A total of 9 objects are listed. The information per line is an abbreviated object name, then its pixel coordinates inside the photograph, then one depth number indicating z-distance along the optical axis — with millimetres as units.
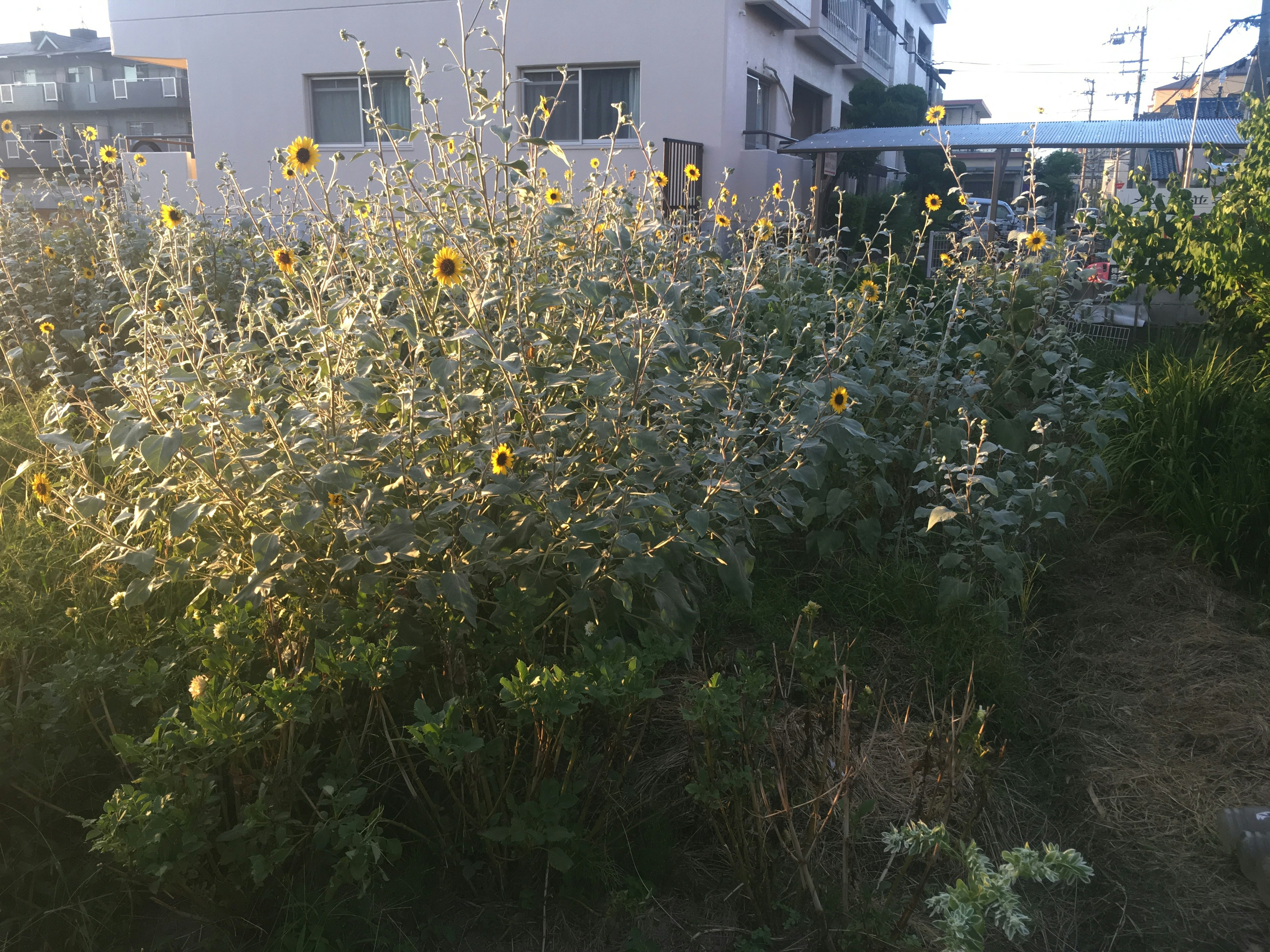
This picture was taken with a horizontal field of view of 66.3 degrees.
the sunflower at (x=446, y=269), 2238
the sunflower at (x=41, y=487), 2467
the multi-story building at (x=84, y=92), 41656
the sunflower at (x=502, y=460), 2125
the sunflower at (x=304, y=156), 2410
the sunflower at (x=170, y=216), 2630
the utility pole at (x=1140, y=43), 45438
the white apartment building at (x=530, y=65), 13711
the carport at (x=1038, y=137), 13578
